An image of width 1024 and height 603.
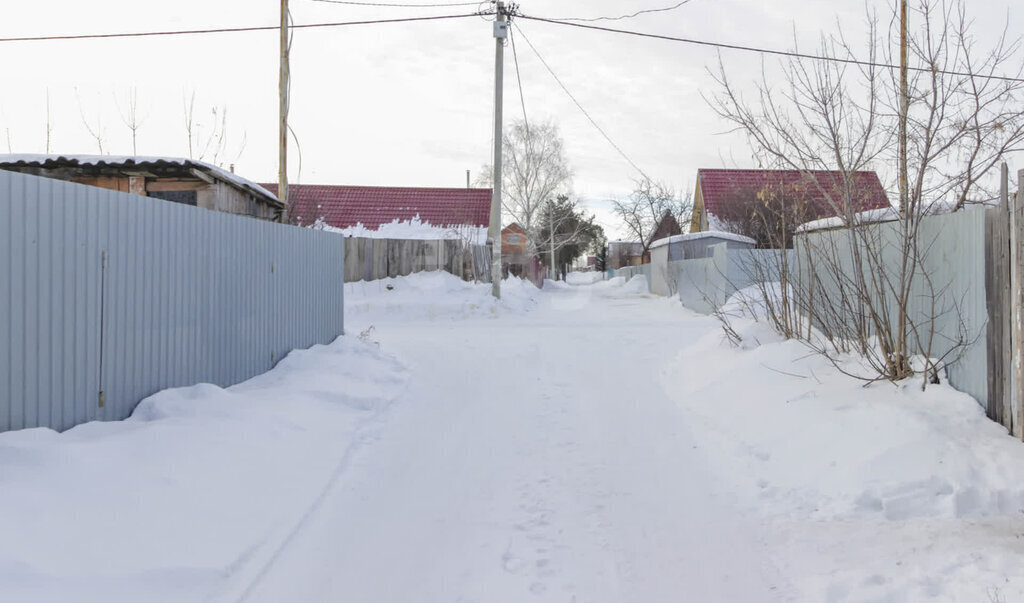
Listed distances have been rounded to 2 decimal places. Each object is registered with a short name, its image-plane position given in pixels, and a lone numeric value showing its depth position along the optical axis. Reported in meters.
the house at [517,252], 37.51
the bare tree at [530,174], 38.53
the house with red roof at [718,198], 27.41
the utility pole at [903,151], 5.73
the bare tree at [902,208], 5.49
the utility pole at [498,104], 17.81
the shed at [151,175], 9.47
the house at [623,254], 69.66
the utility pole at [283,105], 14.22
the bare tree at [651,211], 47.27
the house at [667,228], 44.41
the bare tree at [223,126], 15.34
